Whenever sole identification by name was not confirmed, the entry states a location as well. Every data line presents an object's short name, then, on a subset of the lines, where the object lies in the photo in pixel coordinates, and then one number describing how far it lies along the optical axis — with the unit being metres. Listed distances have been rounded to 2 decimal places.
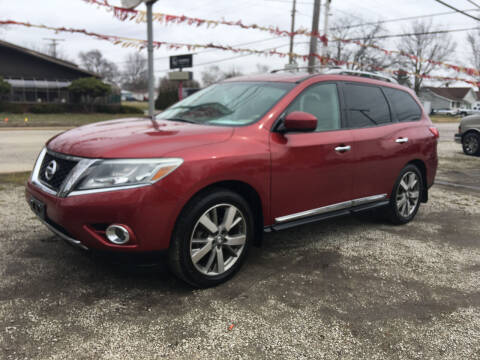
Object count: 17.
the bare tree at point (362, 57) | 57.09
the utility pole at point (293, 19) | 32.99
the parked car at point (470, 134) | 12.66
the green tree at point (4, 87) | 28.48
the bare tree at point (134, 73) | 88.62
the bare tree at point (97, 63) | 85.25
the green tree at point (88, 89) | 31.95
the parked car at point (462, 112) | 59.84
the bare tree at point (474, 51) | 52.72
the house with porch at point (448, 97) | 86.25
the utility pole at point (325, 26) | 17.38
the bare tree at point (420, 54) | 56.40
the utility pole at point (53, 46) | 67.23
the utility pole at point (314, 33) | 15.66
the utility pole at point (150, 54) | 10.43
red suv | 2.84
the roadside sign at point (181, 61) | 13.43
